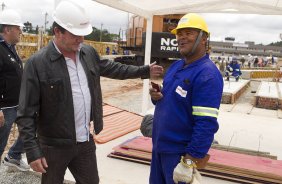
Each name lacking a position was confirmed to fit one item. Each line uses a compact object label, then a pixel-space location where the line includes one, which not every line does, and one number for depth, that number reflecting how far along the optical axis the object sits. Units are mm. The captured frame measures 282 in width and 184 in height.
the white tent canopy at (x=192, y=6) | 6676
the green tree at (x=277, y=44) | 150750
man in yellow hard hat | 2600
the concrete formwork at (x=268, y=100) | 12110
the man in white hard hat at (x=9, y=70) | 4129
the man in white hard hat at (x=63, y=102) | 2656
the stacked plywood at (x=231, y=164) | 4613
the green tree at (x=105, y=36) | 79962
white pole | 8320
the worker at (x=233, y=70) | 20444
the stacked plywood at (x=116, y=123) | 6653
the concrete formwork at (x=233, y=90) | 12984
